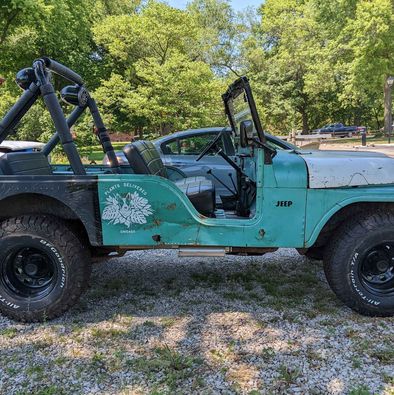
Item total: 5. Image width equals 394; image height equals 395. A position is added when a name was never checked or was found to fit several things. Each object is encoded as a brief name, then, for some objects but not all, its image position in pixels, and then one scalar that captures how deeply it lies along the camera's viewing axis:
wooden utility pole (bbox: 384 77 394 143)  26.06
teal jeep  3.02
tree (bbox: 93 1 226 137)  13.42
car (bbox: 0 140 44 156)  7.79
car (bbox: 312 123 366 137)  32.53
